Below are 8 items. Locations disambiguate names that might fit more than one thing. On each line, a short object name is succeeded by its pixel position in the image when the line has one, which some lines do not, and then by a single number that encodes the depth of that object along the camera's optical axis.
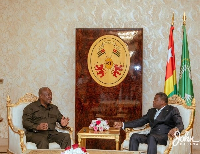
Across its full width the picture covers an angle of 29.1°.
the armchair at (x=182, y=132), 4.77
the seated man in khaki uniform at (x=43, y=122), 5.18
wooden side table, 5.37
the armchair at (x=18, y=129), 5.01
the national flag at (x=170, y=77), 6.15
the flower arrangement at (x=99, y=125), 5.57
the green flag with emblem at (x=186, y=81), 6.12
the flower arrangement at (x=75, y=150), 3.76
